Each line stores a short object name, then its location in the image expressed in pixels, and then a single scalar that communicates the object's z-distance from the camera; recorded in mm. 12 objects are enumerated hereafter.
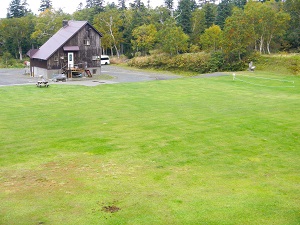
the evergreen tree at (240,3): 68625
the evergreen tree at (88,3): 101450
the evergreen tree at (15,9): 74812
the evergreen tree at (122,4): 87175
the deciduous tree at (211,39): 51541
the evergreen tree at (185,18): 59312
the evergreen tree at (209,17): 59375
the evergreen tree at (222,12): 60344
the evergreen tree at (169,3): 85312
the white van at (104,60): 58094
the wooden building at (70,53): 40562
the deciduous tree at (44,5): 88375
